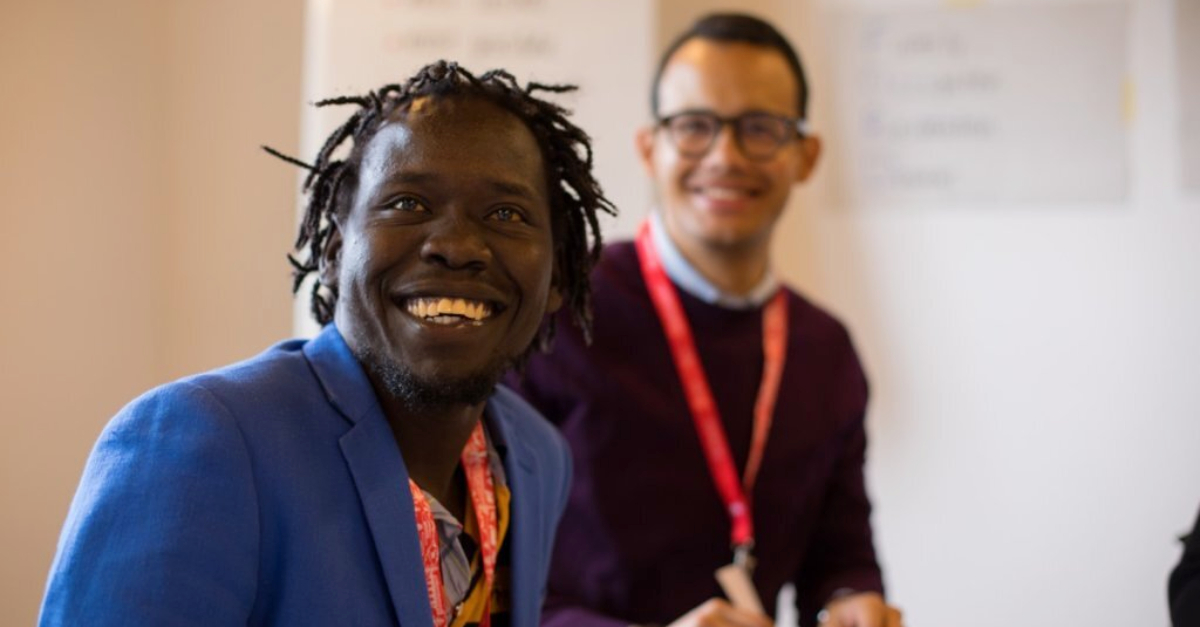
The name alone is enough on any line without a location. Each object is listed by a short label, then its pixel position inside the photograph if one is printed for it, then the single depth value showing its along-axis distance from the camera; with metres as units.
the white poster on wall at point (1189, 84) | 3.05
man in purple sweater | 2.06
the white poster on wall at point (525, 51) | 2.76
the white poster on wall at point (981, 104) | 3.09
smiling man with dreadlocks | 1.01
